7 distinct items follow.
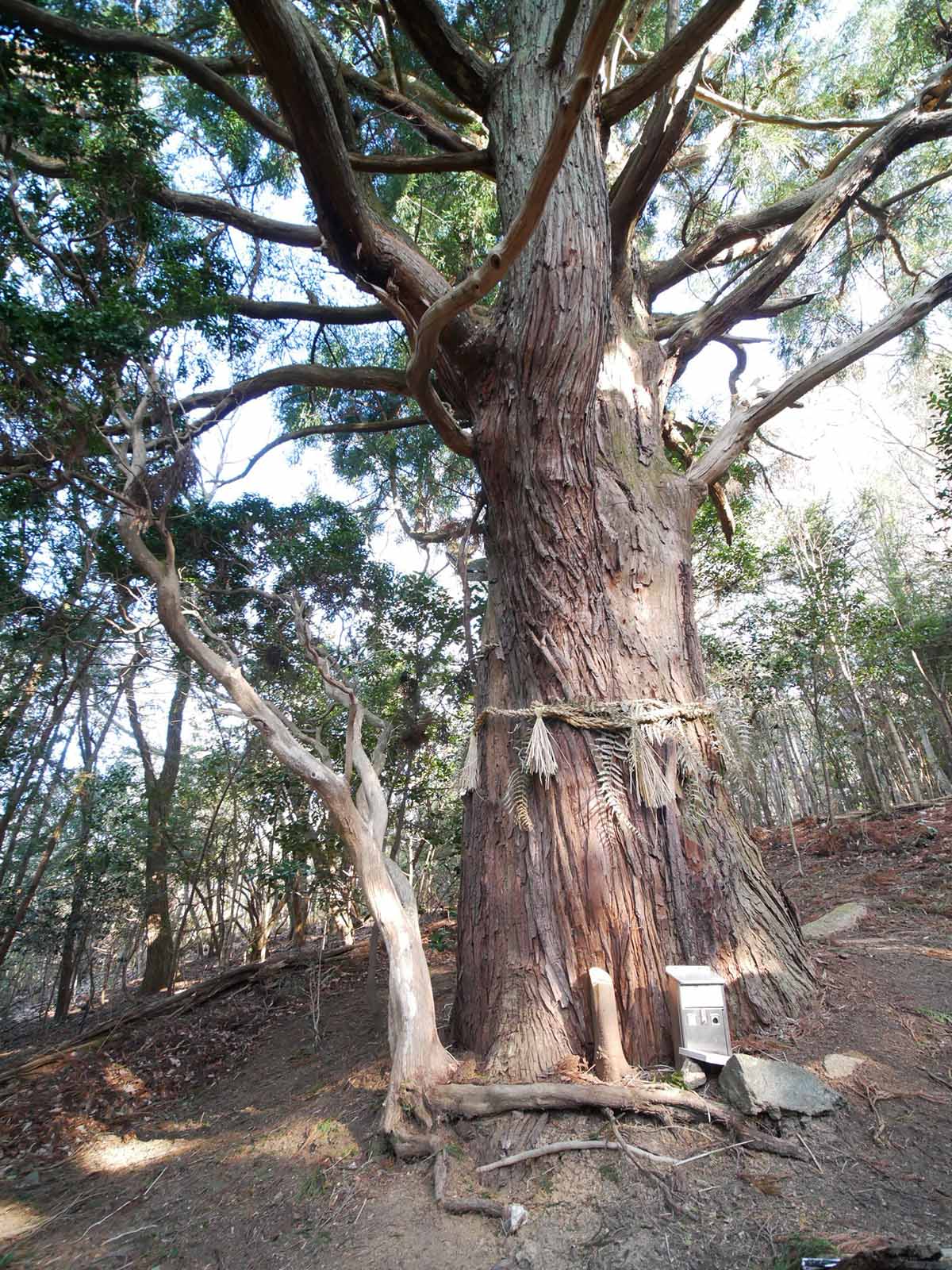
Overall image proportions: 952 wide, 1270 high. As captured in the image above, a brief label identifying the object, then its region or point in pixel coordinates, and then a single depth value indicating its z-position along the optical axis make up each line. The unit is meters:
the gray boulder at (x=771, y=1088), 1.76
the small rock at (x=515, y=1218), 1.57
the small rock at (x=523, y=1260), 1.46
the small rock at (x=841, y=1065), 1.90
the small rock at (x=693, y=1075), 1.90
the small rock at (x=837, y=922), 3.50
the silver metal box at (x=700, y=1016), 1.93
